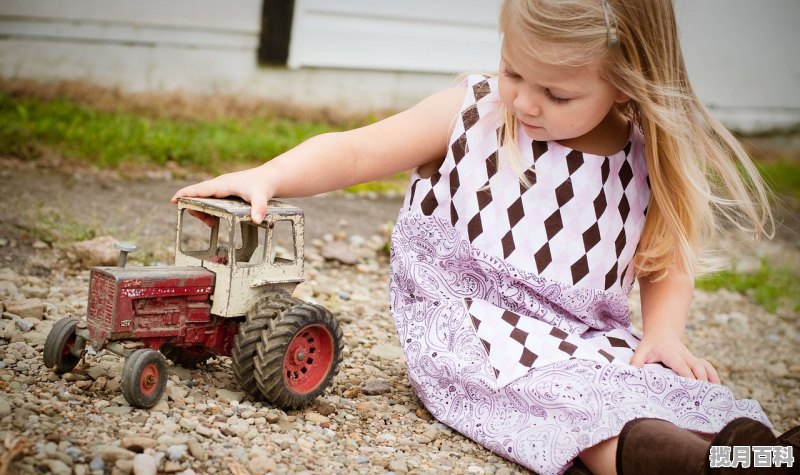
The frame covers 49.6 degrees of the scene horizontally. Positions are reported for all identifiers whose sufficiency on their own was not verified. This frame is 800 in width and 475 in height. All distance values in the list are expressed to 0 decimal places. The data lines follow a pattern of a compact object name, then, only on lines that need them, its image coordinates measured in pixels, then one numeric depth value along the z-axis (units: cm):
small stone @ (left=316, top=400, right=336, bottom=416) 228
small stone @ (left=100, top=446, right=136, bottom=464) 178
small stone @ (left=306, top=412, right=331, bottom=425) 221
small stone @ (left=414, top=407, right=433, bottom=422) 244
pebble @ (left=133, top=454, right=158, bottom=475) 176
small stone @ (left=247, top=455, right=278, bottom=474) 188
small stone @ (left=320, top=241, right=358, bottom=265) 392
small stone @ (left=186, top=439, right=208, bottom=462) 188
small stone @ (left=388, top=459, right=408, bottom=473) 205
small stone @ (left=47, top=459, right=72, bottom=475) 171
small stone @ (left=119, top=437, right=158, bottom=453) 184
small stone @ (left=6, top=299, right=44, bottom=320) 259
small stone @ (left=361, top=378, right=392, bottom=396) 253
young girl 218
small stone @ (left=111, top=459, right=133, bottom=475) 176
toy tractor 202
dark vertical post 599
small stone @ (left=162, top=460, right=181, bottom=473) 181
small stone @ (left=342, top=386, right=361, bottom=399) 246
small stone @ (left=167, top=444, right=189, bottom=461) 185
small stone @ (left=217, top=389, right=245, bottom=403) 217
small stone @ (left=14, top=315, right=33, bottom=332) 248
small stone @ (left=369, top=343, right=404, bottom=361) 291
